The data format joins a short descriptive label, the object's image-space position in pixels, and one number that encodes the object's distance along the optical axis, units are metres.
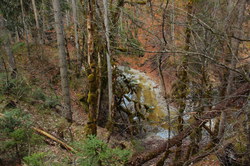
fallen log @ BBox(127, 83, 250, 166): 4.78
